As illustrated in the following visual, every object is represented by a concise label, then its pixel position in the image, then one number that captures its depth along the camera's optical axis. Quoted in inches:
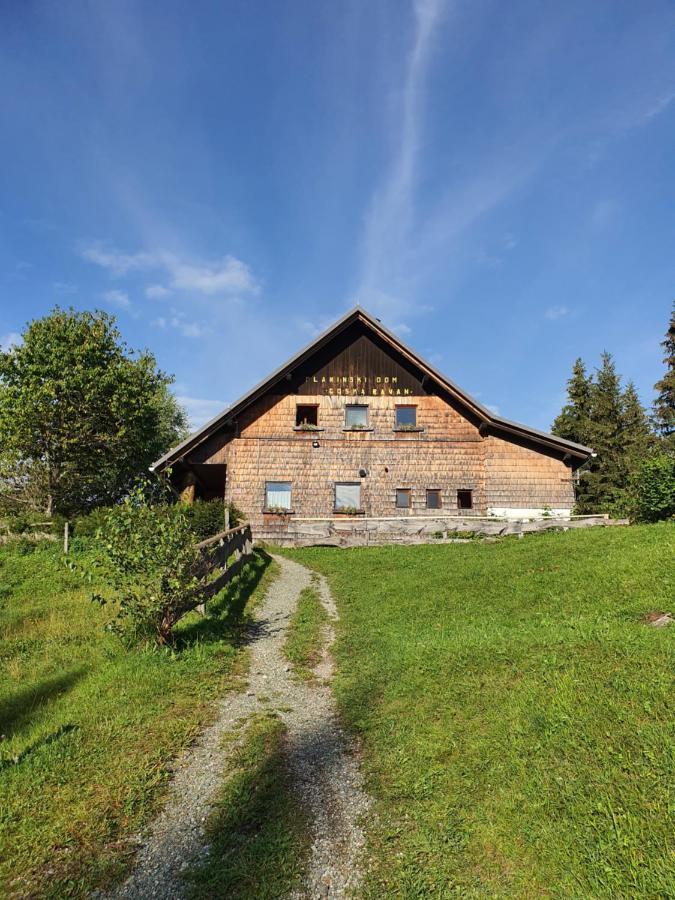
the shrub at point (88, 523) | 755.2
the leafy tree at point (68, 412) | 1275.8
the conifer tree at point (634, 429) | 1593.3
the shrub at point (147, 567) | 320.5
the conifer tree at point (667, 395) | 1464.1
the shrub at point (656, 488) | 652.7
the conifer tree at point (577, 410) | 1759.4
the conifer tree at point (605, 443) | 1638.8
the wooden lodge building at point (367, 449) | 959.6
